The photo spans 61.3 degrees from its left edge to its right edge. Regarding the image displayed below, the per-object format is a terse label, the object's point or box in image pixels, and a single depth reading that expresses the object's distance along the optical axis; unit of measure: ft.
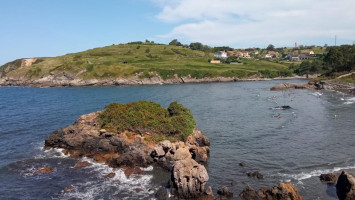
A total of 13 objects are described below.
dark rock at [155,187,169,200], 94.12
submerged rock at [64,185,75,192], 101.93
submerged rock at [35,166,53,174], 118.73
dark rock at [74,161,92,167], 124.57
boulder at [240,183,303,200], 90.02
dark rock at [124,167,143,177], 115.03
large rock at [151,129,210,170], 119.97
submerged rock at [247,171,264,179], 110.83
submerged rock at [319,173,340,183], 105.09
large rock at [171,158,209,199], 94.94
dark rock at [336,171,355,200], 90.60
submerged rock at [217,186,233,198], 96.01
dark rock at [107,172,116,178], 112.06
